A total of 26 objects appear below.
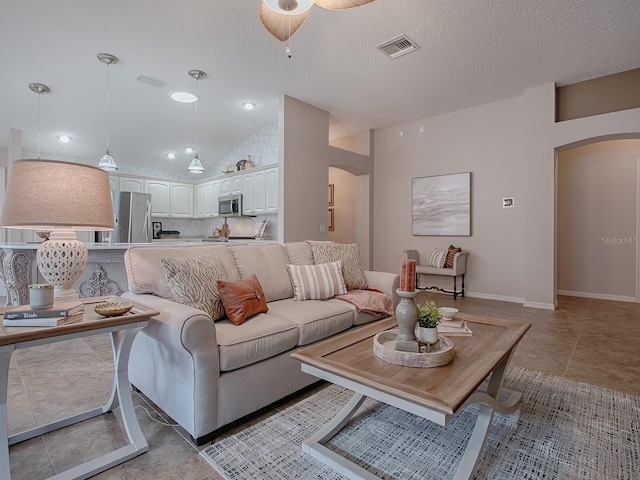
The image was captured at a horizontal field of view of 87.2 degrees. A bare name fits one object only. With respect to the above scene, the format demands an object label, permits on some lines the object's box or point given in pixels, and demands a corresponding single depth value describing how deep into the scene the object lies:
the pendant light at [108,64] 3.73
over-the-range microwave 6.04
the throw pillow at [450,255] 5.34
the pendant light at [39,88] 4.25
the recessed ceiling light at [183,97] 4.61
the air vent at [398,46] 3.57
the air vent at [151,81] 4.25
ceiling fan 2.00
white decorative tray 1.45
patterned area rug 1.49
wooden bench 5.21
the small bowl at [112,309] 1.53
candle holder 1.52
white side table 1.30
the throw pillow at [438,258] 5.44
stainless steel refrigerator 5.96
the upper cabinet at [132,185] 6.39
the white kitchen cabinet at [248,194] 5.81
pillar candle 1.52
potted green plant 1.59
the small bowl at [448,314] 2.09
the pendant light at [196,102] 4.16
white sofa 1.64
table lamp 1.59
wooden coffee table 1.20
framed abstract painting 5.52
